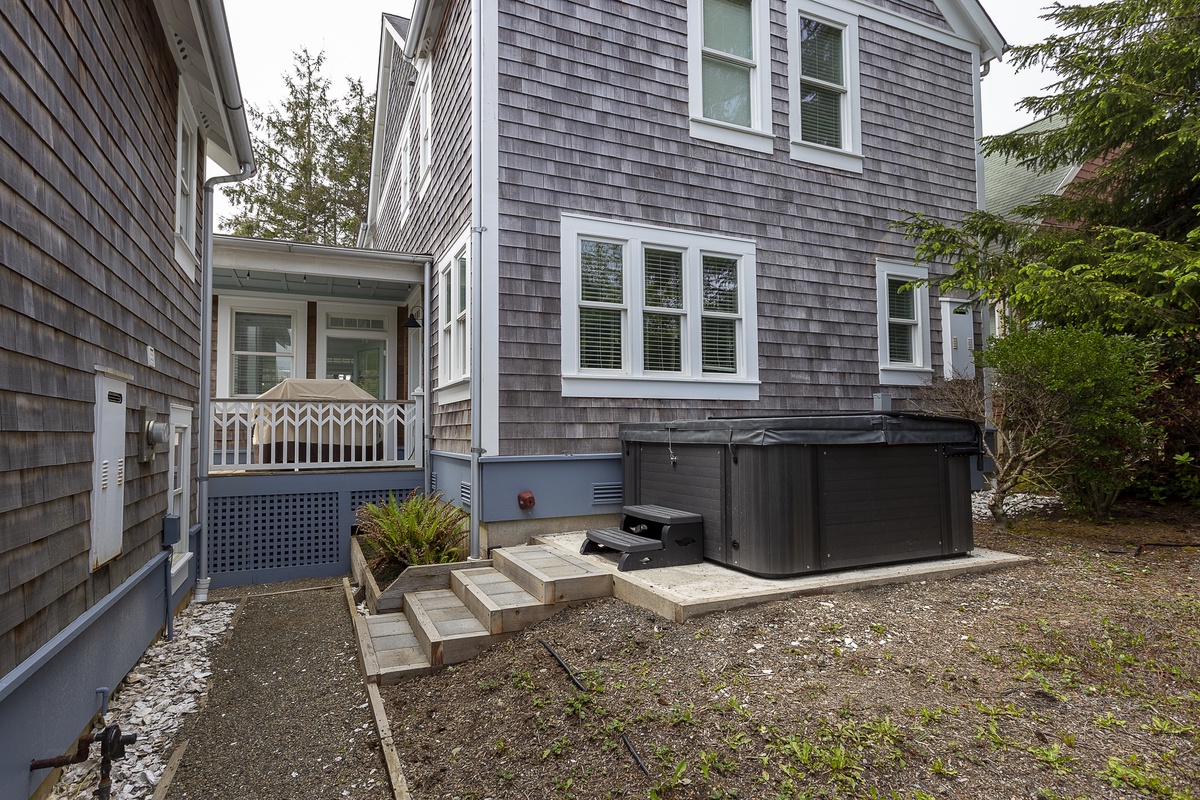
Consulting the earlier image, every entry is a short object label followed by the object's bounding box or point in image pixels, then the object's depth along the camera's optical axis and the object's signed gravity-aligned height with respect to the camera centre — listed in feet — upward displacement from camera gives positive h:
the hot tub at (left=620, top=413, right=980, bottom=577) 14.37 -1.24
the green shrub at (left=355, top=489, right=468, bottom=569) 19.01 -2.83
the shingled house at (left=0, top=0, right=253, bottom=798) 8.25 +1.47
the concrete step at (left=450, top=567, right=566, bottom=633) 13.94 -3.57
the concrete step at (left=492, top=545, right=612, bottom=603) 14.37 -3.09
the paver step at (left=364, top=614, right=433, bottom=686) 13.09 -4.44
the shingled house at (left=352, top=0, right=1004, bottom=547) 20.43 +7.43
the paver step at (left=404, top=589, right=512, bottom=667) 13.42 -3.99
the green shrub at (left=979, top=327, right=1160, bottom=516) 19.71 +0.87
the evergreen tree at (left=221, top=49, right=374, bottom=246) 70.28 +27.29
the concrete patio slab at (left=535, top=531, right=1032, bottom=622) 12.80 -3.05
